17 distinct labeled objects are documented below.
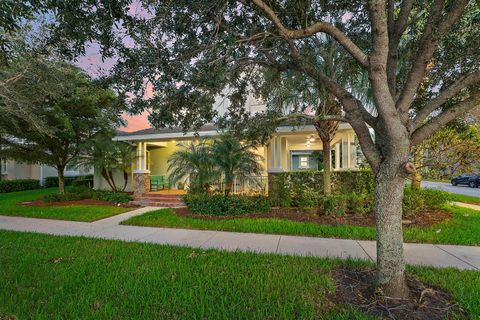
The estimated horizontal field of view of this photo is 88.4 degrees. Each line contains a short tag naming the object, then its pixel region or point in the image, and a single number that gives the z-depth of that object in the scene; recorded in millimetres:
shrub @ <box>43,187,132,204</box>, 11211
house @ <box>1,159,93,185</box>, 19656
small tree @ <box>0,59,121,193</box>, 9984
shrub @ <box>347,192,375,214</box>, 7822
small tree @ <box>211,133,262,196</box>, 8750
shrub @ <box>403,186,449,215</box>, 7723
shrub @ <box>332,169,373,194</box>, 9062
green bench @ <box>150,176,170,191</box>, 12879
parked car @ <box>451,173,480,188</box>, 23344
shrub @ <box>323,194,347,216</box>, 7586
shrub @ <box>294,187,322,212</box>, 8203
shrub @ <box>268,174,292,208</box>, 8984
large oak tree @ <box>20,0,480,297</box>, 3016
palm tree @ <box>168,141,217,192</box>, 8953
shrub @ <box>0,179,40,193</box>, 16070
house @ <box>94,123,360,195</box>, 10516
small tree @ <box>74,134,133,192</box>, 11594
